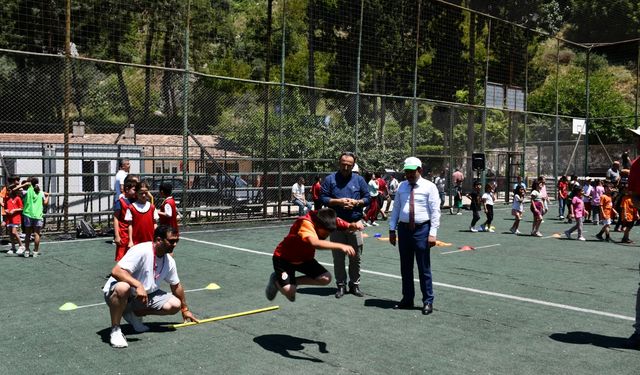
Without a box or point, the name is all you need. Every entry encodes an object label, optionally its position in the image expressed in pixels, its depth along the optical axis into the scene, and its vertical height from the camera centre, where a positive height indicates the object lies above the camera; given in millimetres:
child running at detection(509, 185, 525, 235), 18797 -1267
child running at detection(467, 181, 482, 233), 19438 -1344
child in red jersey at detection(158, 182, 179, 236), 9984 -781
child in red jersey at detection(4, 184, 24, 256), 13336 -1220
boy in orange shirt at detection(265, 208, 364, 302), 6395 -982
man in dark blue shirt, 9000 -535
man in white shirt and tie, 8539 -862
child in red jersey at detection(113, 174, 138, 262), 9430 -895
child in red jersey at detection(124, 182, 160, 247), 9234 -871
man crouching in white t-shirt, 6625 -1341
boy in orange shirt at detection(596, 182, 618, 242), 17750 -1402
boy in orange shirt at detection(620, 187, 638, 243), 16995 -1368
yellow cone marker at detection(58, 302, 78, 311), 8430 -1968
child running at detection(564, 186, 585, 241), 17453 -1333
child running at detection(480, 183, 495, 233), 19086 -1305
